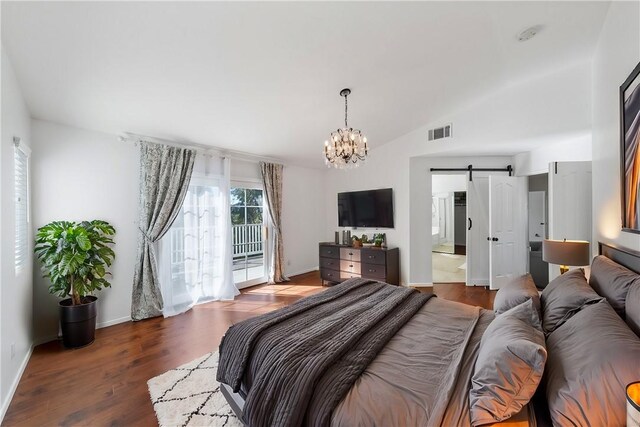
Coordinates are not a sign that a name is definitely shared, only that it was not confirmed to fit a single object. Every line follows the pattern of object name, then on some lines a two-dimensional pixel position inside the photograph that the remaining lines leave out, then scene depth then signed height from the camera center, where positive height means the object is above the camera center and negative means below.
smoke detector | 2.47 +1.64
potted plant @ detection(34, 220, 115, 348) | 2.72 -0.56
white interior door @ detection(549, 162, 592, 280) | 3.26 +0.09
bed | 1.13 -0.83
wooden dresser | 4.74 -0.97
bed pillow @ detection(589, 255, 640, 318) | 1.55 -0.47
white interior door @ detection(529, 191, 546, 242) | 5.41 -0.17
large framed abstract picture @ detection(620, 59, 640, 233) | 1.70 +0.39
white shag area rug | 1.83 -1.40
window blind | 2.38 +0.10
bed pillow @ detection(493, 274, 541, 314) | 1.88 -0.63
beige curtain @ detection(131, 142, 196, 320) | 3.59 -0.02
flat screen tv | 5.16 +0.04
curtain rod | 3.51 +1.00
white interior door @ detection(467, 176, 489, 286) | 4.89 -0.53
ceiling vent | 4.38 +1.27
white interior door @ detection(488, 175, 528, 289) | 4.49 -0.34
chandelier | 2.92 +0.69
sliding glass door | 4.92 -0.40
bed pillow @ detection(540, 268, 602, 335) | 1.60 -0.58
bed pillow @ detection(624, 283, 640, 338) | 1.30 -0.52
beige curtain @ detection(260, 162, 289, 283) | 5.24 -0.09
